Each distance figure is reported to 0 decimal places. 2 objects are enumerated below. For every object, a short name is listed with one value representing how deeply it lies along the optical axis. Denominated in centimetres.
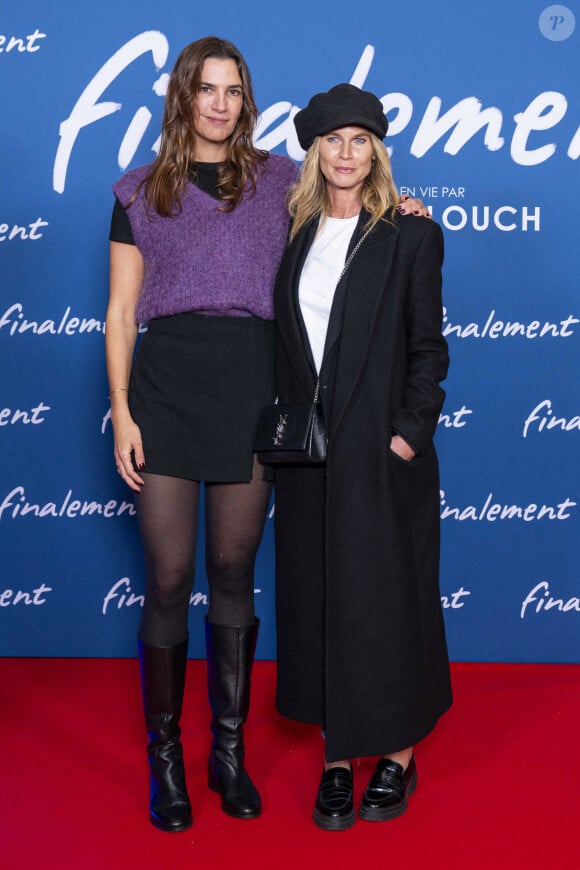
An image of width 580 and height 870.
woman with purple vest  207
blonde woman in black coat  203
